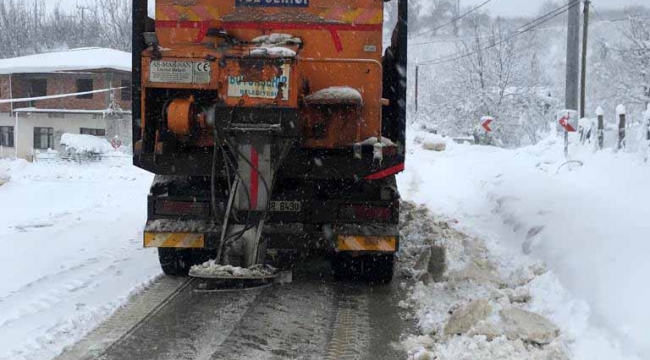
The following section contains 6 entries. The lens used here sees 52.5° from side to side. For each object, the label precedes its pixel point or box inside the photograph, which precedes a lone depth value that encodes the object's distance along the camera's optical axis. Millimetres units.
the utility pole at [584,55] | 25812
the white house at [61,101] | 37875
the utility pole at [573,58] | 23859
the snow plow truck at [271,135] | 5355
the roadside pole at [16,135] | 38806
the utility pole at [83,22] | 67562
